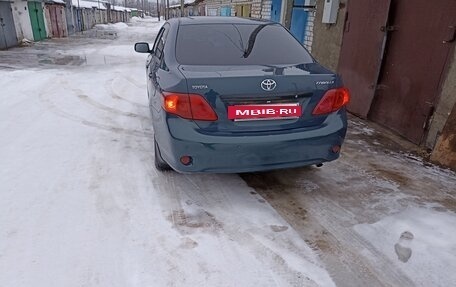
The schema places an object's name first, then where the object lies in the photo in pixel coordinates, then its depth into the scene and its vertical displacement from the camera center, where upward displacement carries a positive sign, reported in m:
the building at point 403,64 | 4.08 -0.66
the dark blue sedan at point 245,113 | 2.70 -0.77
